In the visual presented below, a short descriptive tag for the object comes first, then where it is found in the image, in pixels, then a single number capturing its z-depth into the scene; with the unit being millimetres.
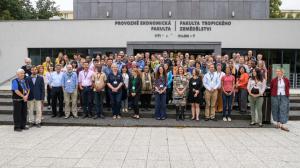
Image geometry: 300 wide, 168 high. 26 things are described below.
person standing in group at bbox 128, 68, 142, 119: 8453
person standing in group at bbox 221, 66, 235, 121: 8229
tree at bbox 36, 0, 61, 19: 39184
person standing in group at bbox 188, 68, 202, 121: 8221
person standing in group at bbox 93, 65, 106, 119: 8349
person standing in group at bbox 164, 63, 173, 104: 8705
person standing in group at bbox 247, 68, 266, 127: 7903
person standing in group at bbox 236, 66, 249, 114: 8453
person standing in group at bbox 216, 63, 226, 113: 8372
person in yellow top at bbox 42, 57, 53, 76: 9177
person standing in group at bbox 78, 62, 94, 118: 8441
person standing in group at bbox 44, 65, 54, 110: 8673
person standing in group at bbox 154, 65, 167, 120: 8314
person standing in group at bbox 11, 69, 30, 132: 7341
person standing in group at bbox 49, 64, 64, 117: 8441
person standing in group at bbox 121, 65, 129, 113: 8557
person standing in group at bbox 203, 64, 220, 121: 8256
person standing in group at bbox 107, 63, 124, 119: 8349
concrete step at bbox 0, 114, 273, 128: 7851
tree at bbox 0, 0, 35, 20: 27860
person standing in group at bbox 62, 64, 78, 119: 8314
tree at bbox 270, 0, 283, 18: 30824
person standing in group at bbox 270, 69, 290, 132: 7723
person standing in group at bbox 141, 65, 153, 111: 8667
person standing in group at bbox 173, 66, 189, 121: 8233
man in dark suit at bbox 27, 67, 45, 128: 7787
